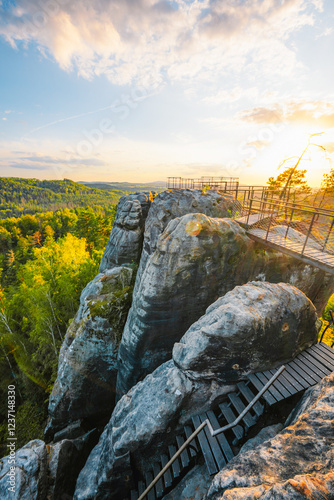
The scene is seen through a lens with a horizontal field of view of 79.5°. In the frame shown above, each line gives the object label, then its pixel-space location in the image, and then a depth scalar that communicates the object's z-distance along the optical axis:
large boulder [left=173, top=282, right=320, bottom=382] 5.87
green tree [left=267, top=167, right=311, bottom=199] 26.48
